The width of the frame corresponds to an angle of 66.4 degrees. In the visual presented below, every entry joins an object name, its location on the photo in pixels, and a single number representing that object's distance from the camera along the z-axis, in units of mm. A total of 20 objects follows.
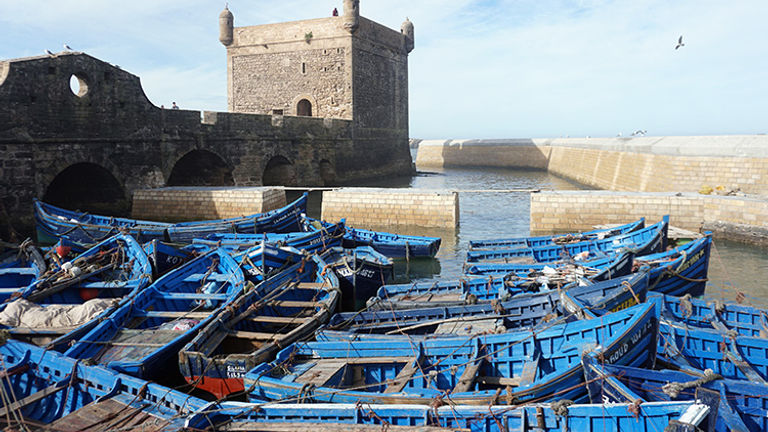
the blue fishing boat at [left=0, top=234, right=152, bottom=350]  8312
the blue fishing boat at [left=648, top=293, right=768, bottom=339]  8258
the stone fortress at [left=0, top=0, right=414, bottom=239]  18062
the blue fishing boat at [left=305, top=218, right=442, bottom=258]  15172
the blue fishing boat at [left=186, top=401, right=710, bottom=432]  4816
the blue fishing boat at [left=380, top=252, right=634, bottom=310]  9891
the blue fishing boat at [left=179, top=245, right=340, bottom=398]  7301
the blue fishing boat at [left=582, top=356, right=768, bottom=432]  5316
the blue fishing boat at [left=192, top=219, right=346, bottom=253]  13734
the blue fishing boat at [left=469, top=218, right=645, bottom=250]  14148
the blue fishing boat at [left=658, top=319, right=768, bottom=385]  7121
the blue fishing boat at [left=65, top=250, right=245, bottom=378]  7590
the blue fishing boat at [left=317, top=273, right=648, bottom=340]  7734
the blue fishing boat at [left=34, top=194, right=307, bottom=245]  15477
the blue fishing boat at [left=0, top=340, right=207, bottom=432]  5980
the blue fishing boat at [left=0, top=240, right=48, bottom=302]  10952
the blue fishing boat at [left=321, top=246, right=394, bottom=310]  11188
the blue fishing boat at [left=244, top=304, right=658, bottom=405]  5773
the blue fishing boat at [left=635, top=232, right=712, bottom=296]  10195
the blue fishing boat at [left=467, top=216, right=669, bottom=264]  12812
